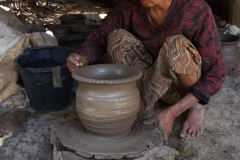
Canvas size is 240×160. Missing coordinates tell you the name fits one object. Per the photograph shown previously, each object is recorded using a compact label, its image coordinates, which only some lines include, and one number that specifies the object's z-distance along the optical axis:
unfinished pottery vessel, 2.13
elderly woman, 2.47
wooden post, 4.79
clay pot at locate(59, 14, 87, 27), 4.41
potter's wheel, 2.14
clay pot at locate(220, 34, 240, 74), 3.66
